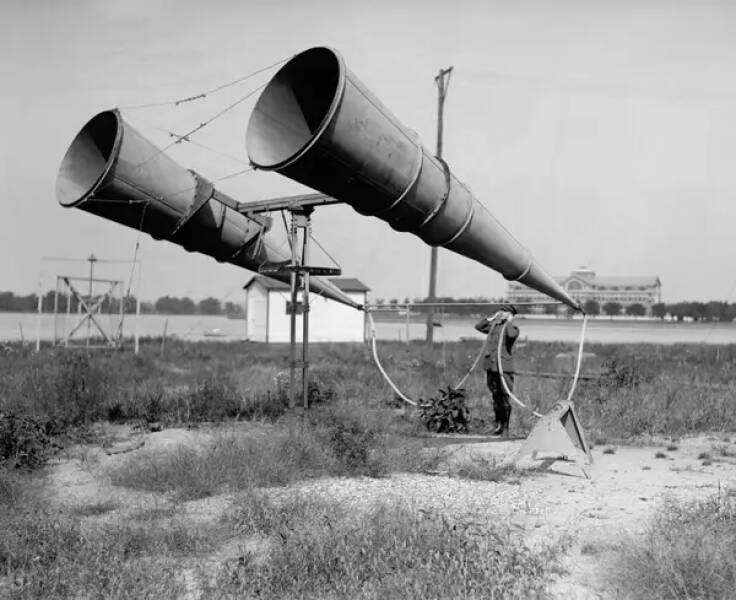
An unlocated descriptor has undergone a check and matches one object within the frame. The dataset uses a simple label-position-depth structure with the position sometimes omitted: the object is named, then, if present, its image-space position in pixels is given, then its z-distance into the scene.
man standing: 10.37
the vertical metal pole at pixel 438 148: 25.31
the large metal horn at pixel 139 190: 7.41
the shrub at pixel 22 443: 7.61
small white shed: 34.81
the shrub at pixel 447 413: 10.52
